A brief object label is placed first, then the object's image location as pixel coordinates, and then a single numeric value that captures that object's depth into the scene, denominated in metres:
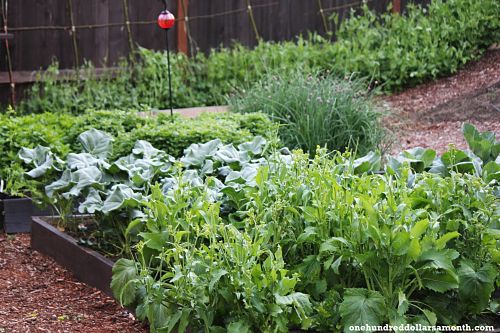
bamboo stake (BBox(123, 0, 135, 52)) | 11.20
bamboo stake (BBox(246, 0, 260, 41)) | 12.12
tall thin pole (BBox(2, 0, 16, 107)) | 10.12
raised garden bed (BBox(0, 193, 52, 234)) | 6.21
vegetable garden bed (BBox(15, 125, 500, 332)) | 3.49
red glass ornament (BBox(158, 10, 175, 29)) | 6.77
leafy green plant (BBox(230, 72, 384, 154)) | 7.33
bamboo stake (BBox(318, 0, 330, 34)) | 12.54
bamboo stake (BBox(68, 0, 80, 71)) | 10.81
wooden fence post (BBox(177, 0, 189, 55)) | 11.66
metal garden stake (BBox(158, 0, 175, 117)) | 6.77
